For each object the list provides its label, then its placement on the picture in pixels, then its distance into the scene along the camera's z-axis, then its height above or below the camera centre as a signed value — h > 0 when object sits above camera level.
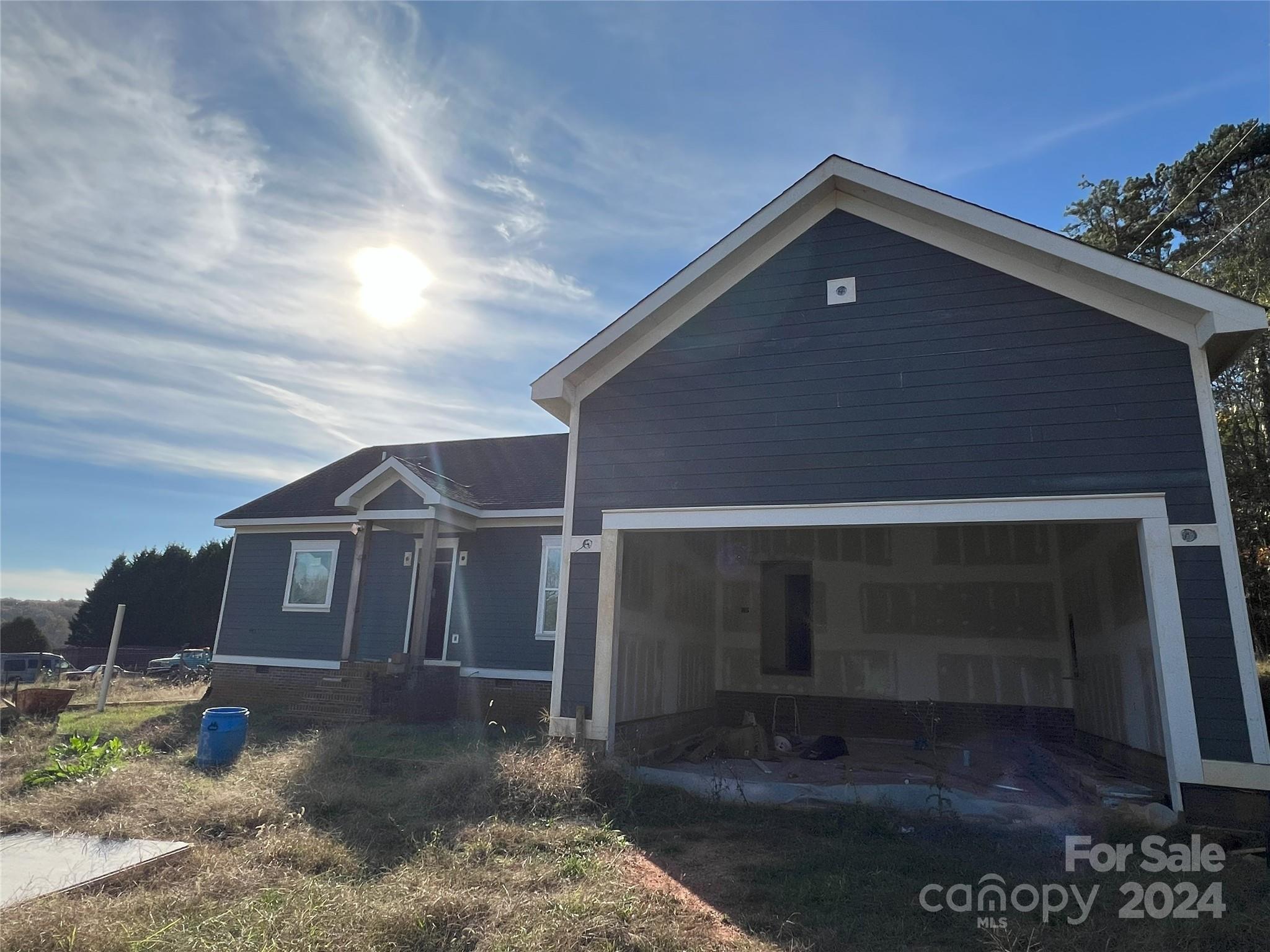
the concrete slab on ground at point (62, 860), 4.86 -1.66
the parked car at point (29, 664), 23.97 -1.31
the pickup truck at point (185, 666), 24.19 -1.24
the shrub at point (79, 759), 7.60 -1.45
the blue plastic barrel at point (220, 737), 8.63 -1.21
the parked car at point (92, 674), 21.91 -1.42
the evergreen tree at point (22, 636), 29.09 -0.46
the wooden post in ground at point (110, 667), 13.19 -0.69
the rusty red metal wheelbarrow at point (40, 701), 11.12 -1.12
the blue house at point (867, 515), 7.27 +1.76
